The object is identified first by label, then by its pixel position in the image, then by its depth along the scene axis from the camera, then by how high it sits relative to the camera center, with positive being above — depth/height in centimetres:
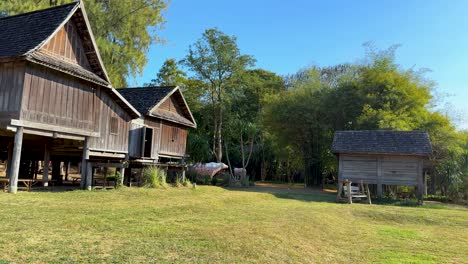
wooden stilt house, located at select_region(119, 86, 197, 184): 2086 +261
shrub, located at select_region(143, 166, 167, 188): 1858 -44
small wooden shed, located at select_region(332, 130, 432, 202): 2045 +127
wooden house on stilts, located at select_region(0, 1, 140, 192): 1312 +283
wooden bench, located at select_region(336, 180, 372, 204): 1888 -72
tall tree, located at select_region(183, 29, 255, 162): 3456 +987
